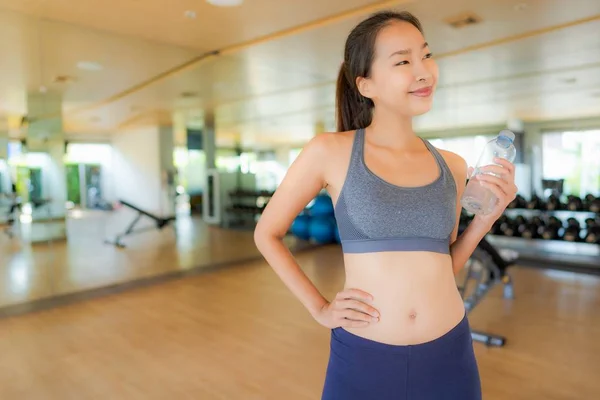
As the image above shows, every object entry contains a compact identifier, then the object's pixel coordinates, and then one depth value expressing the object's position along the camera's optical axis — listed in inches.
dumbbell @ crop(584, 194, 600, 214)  205.3
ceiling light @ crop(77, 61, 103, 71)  192.4
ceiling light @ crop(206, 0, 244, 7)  138.3
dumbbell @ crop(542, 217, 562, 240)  211.2
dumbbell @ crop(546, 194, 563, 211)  220.7
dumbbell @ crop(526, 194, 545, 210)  225.6
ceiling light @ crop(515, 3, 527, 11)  140.3
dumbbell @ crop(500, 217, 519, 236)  222.8
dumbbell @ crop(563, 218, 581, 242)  203.0
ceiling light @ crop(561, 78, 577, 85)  235.3
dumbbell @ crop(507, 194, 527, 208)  228.1
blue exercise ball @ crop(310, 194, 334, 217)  259.3
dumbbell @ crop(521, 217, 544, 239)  216.2
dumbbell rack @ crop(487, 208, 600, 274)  202.2
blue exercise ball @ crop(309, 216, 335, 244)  255.9
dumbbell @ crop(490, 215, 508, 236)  225.8
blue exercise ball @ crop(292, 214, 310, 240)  265.3
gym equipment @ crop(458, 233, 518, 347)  117.2
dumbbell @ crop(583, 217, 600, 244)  196.1
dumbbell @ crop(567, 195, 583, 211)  213.3
